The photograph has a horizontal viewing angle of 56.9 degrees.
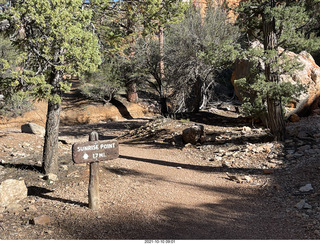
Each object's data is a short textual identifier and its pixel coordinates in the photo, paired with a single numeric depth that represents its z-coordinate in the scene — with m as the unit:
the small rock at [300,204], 5.28
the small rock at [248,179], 6.73
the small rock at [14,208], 4.84
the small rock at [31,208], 4.84
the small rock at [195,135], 10.05
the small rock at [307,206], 5.21
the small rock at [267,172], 7.10
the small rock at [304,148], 8.08
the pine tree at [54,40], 5.00
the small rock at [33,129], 11.07
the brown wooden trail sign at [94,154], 4.69
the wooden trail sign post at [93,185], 4.91
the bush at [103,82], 19.84
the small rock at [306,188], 5.93
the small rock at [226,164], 7.84
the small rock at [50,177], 6.27
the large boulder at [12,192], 5.00
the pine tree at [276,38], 7.66
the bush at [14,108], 17.15
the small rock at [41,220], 4.32
